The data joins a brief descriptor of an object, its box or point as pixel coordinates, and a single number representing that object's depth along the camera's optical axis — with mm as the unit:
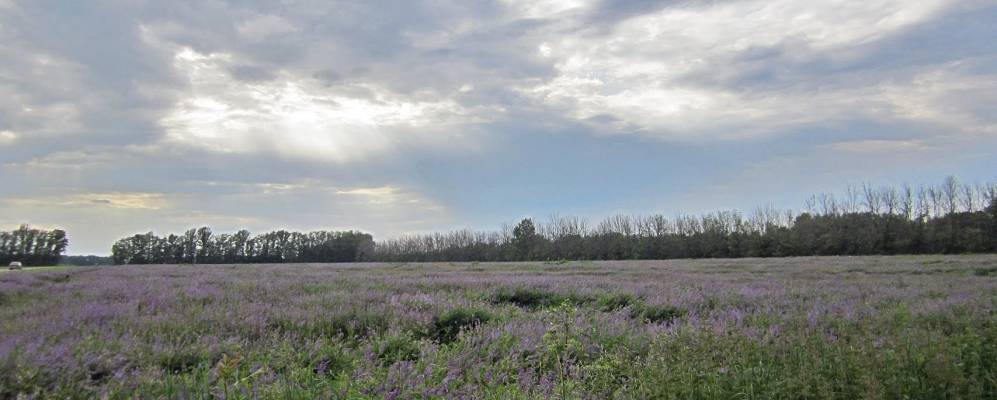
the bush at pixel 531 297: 8336
